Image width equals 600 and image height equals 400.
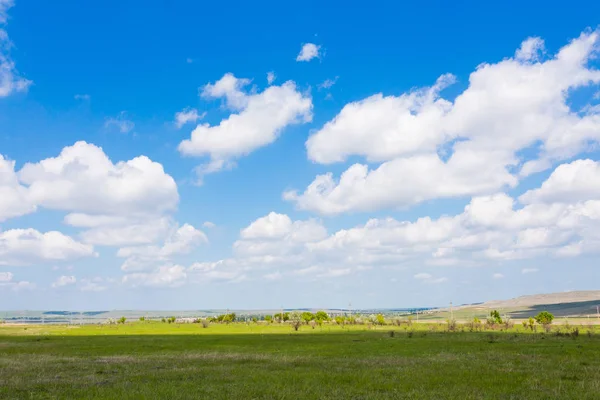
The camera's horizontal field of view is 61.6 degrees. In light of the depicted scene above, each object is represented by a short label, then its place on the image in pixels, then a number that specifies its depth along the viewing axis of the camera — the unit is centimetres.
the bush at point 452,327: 7956
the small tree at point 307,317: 15120
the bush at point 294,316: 16465
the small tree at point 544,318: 11050
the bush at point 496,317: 10872
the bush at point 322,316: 14988
